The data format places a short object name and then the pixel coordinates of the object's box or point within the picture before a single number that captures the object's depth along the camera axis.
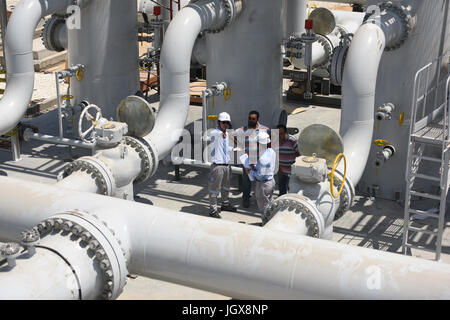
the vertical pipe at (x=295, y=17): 13.23
